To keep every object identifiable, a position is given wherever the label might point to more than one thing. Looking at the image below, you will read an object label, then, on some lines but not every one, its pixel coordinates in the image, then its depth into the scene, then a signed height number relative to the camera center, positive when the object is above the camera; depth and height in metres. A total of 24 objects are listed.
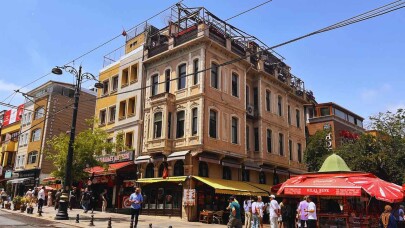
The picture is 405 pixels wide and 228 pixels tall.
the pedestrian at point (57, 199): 25.32 -0.33
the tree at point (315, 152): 35.25 +4.62
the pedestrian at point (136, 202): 14.88 -0.23
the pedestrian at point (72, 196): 27.23 -0.09
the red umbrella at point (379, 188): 13.09 +0.50
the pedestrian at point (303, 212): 14.36 -0.49
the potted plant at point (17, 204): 25.55 -0.72
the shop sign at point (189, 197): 22.72 +0.02
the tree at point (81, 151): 21.58 +2.56
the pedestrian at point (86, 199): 23.84 -0.26
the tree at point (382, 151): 27.22 +3.95
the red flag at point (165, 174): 24.23 +1.49
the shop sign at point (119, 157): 28.08 +2.99
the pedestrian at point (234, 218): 13.86 -0.74
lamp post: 18.30 +0.87
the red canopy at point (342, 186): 13.40 +0.58
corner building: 24.09 +5.53
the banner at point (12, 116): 48.50 +10.53
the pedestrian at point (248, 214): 19.29 -0.80
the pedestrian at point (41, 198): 21.89 -0.24
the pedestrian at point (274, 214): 16.16 -0.63
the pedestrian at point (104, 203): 27.20 -0.56
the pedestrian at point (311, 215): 13.83 -0.54
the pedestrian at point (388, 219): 11.30 -0.52
